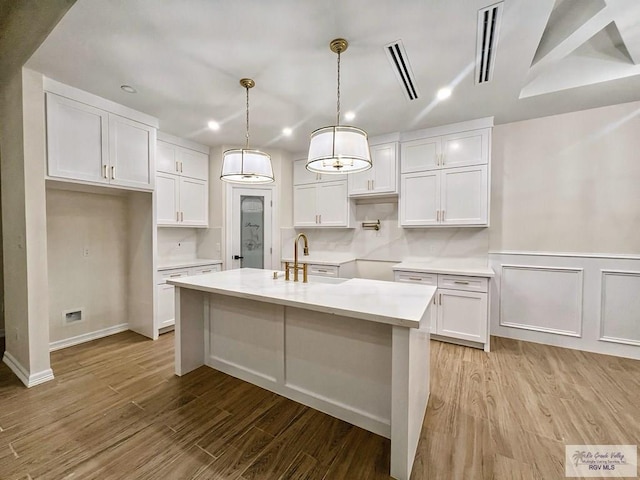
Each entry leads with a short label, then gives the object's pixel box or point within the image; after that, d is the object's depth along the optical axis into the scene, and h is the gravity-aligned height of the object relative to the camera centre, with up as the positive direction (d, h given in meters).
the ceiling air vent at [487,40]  1.68 +1.38
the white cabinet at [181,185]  3.70 +0.70
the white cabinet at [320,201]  4.22 +0.53
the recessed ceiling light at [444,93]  2.62 +1.39
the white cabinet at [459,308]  3.08 -0.87
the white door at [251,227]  4.32 +0.10
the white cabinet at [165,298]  3.46 -0.84
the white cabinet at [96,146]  2.48 +0.89
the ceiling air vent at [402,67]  2.01 +1.38
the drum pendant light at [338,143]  1.82 +0.62
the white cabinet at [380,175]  3.79 +0.84
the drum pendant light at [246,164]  2.37 +0.61
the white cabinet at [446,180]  3.32 +0.70
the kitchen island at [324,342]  1.49 -0.82
